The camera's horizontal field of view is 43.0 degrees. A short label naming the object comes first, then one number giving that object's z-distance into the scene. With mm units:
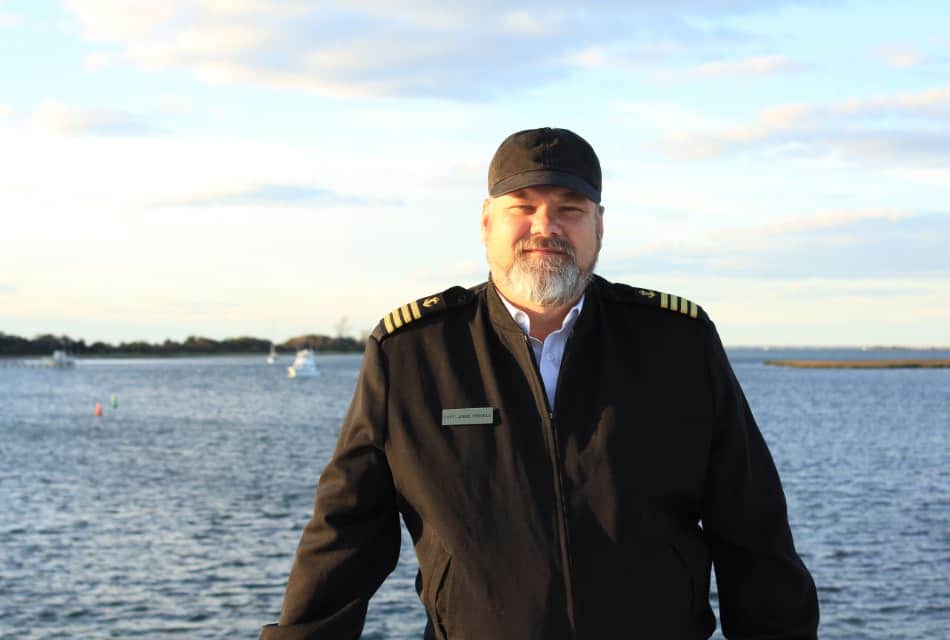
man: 2830
